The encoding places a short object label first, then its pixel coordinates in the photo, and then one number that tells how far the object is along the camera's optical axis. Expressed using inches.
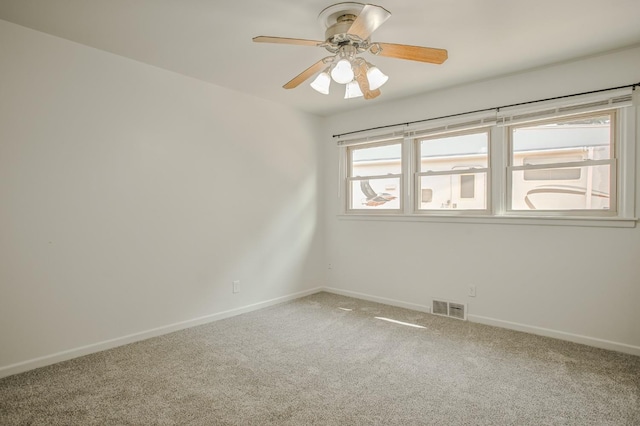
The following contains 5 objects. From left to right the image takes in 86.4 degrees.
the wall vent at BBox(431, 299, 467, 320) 137.0
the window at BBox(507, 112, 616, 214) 111.3
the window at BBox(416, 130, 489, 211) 136.3
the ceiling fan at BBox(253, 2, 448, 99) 75.7
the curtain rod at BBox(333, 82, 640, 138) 104.7
